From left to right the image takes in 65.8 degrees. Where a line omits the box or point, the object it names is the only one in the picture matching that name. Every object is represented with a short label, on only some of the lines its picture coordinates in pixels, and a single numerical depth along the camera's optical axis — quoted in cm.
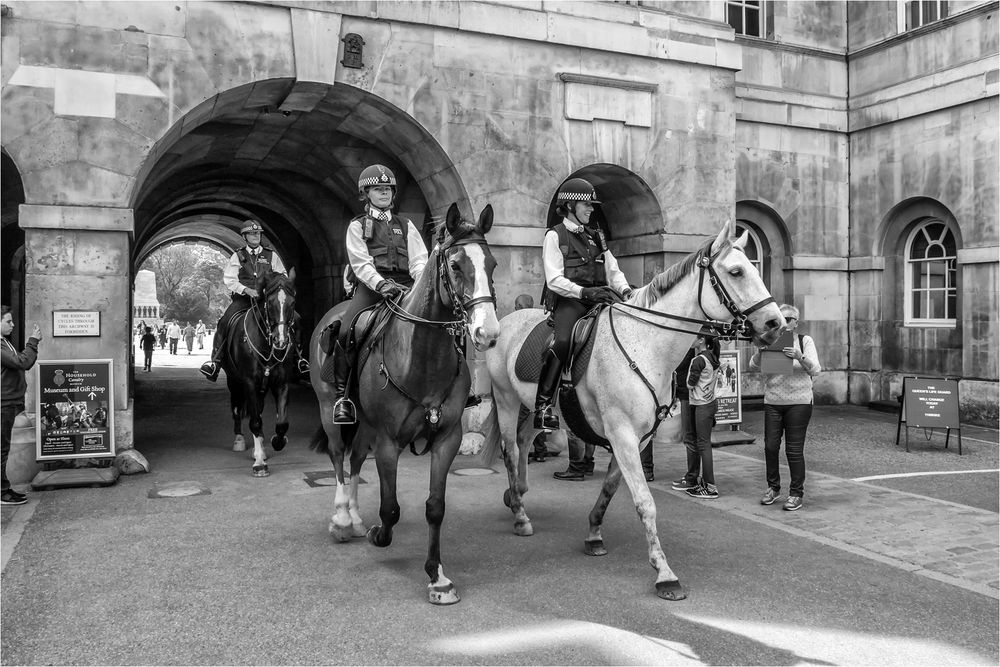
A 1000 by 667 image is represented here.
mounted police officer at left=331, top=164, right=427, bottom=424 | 585
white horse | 537
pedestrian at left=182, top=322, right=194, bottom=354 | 4012
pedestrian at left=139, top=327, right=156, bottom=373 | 2545
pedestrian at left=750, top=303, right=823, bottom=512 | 759
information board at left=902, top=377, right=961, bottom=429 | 1074
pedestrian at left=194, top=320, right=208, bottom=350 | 4571
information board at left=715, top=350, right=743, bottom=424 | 1138
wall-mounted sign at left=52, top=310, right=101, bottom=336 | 870
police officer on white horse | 625
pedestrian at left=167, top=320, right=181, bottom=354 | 3825
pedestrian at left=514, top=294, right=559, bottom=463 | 1010
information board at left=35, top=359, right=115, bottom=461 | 844
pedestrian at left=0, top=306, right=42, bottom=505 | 746
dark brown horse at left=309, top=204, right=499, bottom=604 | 476
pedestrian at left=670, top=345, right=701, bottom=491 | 834
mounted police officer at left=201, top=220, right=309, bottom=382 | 1020
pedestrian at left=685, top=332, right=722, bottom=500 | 800
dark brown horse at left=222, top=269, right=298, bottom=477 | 948
